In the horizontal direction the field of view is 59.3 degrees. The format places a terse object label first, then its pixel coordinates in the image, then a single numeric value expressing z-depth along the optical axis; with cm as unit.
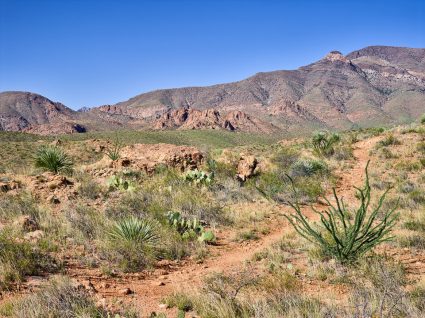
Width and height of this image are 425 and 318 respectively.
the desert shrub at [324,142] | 1833
